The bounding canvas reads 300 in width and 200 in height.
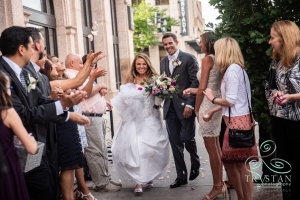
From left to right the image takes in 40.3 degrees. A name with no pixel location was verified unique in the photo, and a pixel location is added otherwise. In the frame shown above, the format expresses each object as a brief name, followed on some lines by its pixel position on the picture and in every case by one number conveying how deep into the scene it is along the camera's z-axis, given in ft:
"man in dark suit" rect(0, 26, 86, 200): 10.96
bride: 19.43
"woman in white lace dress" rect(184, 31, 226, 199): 17.08
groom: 20.10
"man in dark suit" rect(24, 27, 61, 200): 12.21
